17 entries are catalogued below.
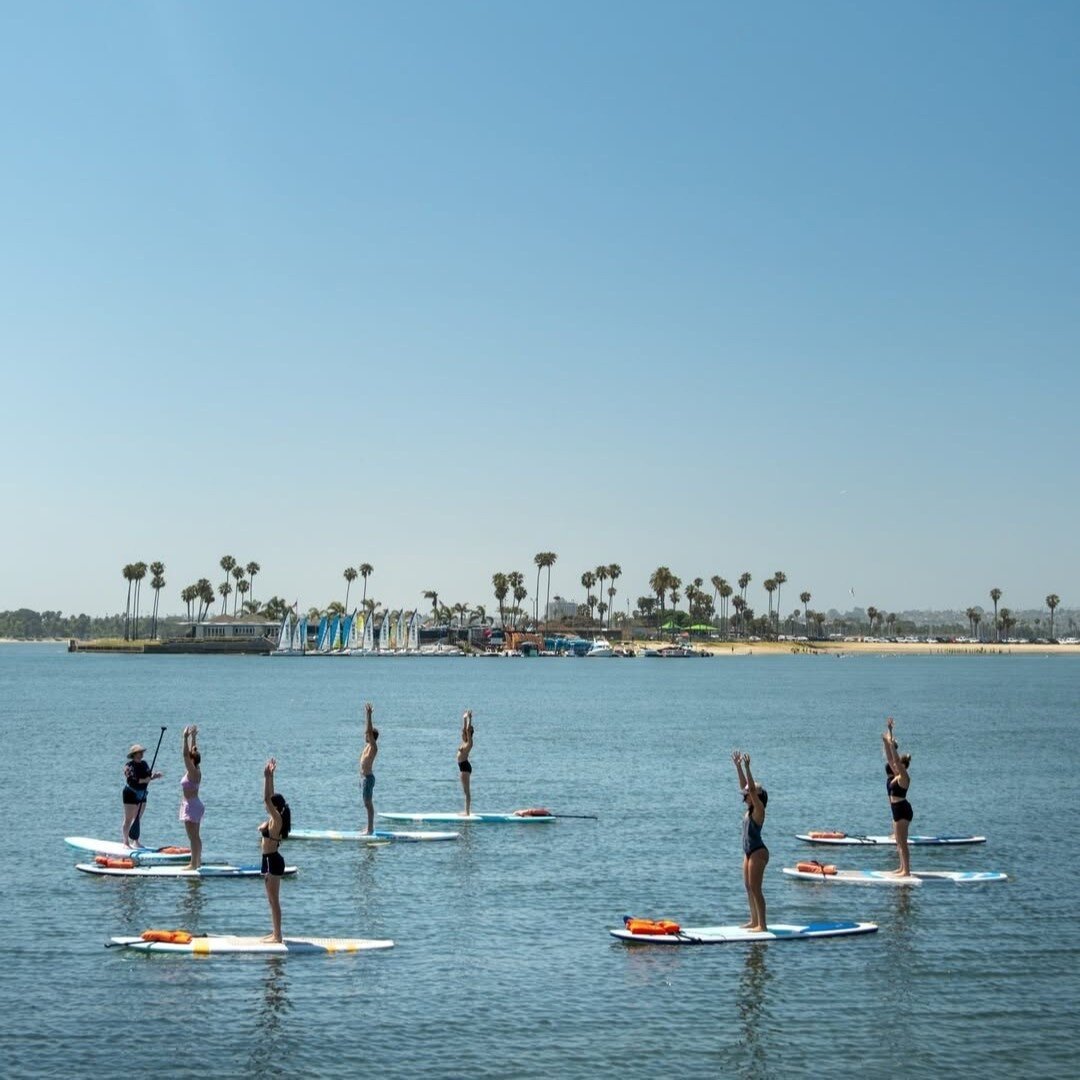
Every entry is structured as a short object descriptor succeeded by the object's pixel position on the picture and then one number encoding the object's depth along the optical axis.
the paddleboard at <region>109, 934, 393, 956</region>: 20.45
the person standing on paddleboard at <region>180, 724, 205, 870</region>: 25.86
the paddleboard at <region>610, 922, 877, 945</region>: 21.45
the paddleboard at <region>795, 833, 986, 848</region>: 32.12
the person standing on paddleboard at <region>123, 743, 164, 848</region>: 28.02
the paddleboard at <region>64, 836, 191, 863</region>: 27.92
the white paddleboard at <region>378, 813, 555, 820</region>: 35.28
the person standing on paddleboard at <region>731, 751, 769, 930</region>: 20.72
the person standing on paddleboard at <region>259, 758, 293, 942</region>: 19.91
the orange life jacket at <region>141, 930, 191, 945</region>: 20.70
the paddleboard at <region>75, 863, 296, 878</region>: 26.75
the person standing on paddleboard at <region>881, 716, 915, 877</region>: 26.25
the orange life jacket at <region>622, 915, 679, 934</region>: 21.70
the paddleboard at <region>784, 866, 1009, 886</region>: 26.97
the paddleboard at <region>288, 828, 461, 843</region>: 31.92
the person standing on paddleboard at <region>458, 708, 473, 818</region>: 34.72
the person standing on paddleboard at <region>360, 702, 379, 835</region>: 30.74
